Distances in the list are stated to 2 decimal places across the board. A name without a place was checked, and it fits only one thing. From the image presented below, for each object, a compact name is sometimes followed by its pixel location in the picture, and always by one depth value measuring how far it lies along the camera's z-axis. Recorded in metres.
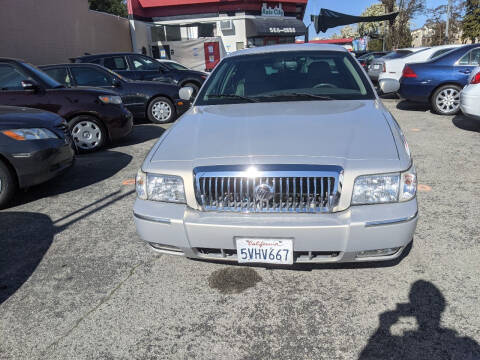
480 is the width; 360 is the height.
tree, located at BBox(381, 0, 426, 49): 33.00
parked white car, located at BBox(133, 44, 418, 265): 2.23
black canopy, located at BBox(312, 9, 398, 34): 29.97
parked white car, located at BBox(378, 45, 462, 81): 10.76
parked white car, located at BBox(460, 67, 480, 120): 6.49
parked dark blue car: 8.51
